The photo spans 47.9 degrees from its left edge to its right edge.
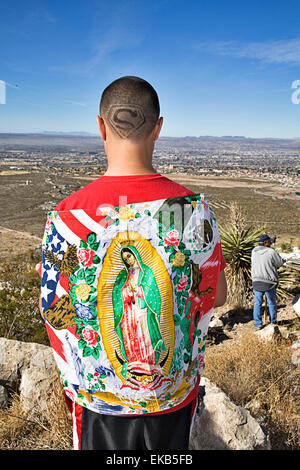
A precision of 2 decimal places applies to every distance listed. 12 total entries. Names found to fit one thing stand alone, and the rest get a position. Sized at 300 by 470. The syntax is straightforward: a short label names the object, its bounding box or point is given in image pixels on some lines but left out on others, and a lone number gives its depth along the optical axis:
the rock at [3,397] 2.91
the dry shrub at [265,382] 2.75
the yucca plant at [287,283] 6.83
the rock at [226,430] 2.33
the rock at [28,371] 2.89
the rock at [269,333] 4.36
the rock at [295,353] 3.80
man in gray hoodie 5.48
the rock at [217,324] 5.94
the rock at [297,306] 5.67
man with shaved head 1.37
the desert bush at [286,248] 12.75
